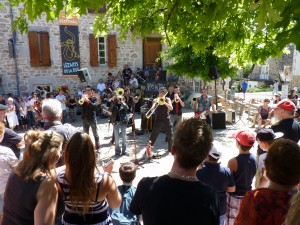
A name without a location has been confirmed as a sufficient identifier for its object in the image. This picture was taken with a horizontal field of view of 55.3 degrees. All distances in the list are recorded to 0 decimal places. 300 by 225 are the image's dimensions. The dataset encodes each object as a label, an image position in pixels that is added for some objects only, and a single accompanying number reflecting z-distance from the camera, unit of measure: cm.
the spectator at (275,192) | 180
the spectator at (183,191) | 177
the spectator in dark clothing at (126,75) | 1628
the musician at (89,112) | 746
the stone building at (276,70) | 2914
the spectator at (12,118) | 1066
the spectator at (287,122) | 380
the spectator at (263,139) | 321
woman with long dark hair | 210
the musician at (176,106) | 808
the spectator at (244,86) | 2191
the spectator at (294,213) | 131
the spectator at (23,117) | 1154
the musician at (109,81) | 1563
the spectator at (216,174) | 280
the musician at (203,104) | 877
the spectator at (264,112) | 939
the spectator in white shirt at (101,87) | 1533
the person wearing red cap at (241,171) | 302
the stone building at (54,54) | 1408
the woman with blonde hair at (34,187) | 203
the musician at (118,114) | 714
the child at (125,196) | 307
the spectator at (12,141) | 365
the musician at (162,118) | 711
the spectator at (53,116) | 353
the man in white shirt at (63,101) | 1257
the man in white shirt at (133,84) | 1583
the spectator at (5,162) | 295
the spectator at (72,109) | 1310
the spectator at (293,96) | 960
